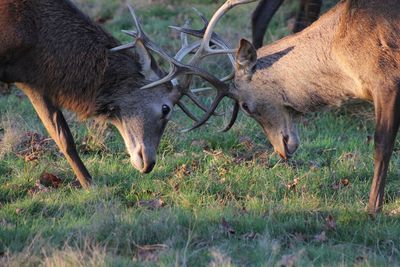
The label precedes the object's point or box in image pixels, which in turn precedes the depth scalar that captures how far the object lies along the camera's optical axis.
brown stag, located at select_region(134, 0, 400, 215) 14.53
